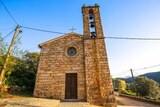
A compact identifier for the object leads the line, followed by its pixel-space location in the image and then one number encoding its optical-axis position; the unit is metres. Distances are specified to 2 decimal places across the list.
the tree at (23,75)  12.47
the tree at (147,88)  26.34
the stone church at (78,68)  10.06
